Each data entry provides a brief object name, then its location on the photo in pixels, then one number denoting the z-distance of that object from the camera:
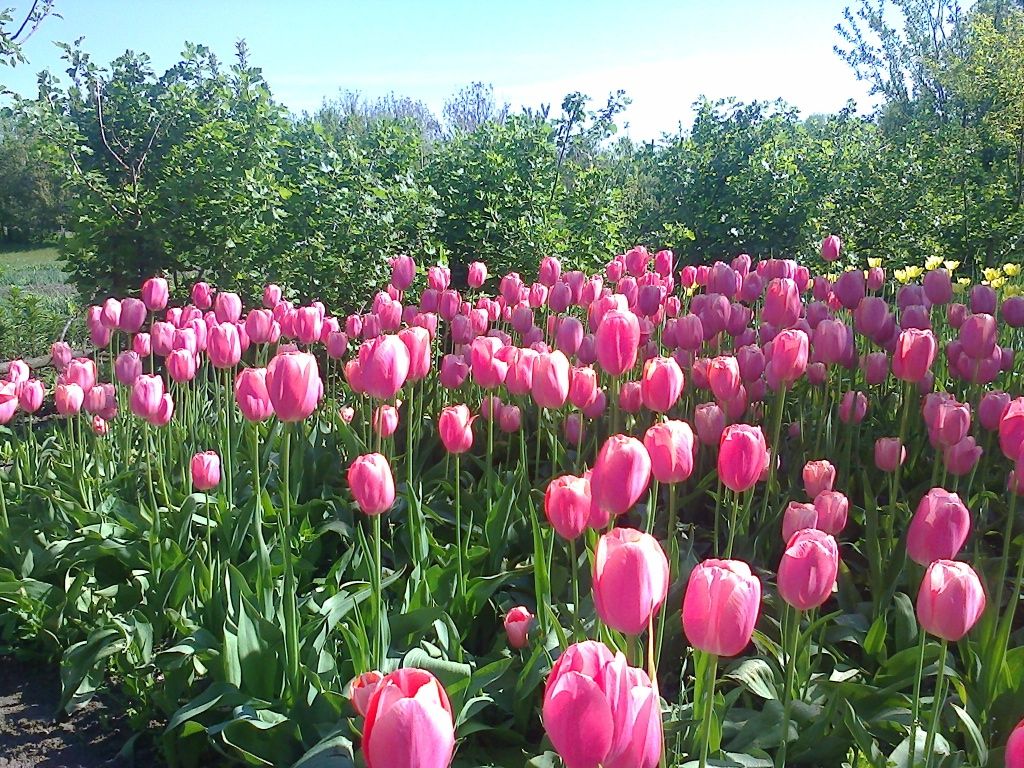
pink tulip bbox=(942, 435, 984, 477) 2.16
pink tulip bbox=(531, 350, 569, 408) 1.98
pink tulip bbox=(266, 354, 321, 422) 1.66
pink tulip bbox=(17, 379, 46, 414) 2.95
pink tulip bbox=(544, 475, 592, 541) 1.52
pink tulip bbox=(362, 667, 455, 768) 0.77
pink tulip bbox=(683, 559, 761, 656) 1.00
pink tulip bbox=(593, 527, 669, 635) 1.01
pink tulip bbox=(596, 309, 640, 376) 1.94
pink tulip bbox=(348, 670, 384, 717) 1.38
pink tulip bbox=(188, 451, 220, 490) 2.46
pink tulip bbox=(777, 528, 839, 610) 1.26
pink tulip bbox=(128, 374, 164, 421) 2.38
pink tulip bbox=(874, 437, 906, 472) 2.34
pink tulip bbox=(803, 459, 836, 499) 2.02
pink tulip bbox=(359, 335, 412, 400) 1.80
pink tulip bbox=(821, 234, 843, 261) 3.95
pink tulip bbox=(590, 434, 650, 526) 1.36
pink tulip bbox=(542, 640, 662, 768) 0.77
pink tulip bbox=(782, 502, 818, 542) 1.72
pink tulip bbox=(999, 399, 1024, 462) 1.66
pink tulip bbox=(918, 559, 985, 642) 1.21
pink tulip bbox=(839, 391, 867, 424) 2.76
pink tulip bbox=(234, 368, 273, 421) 2.08
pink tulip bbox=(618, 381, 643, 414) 2.50
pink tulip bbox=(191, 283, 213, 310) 3.64
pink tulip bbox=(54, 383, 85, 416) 2.79
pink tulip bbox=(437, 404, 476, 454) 2.12
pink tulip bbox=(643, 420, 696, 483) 1.54
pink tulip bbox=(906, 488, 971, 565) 1.44
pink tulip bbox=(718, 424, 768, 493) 1.59
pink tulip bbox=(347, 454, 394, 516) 1.68
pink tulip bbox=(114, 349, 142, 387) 2.80
